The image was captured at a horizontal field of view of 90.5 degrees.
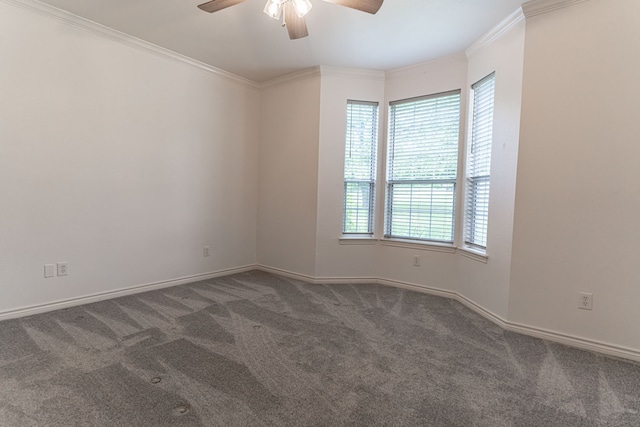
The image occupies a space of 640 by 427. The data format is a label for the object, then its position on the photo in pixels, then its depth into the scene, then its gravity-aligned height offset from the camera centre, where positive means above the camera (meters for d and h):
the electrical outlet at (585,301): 2.47 -0.79
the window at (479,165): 3.20 +0.35
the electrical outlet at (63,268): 2.97 -0.76
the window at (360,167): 4.13 +0.37
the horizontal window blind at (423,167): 3.68 +0.36
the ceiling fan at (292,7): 2.06 +1.30
